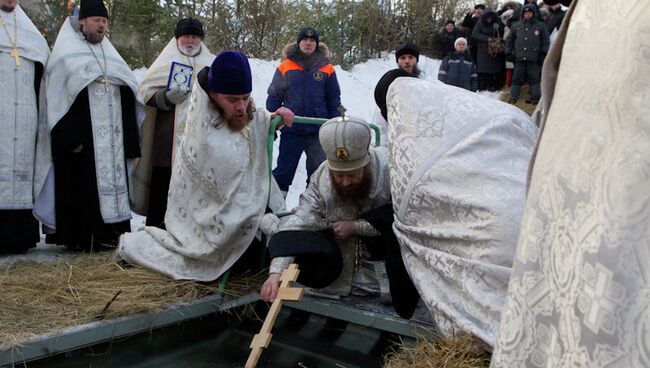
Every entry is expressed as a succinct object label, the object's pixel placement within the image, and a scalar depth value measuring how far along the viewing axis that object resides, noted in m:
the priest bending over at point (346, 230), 3.75
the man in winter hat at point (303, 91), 6.84
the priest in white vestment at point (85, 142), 5.40
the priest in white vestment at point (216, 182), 4.40
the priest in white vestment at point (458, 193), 2.83
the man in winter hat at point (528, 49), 11.27
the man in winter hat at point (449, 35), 13.60
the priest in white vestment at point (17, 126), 5.22
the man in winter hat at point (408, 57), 6.61
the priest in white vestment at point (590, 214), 1.22
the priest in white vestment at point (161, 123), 5.66
